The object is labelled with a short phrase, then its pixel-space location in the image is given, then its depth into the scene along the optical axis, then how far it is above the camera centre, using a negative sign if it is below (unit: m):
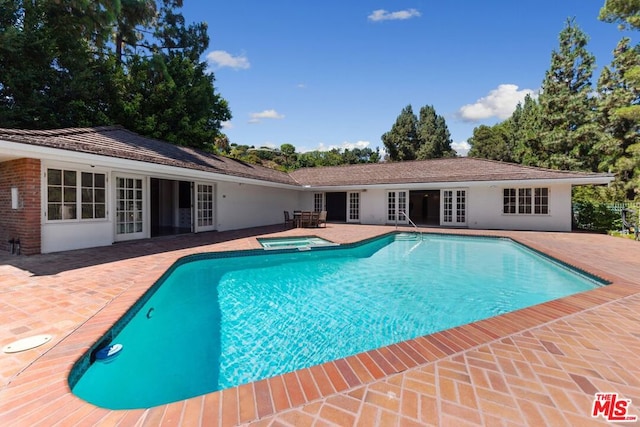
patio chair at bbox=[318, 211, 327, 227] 14.86 -0.35
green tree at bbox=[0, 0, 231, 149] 13.05 +7.94
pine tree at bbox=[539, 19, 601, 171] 21.48 +8.33
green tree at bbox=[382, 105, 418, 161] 38.78 +10.51
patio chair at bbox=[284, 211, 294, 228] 15.35 -0.65
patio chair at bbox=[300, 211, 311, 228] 14.62 -0.44
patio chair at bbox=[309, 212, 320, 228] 14.59 -0.47
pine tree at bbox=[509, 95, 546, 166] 24.02 +6.85
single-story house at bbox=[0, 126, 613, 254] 7.08 +0.85
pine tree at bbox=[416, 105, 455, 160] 36.75 +10.08
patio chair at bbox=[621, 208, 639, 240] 11.81 -0.38
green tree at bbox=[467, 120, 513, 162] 34.66 +9.15
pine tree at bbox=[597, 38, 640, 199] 18.69 +6.14
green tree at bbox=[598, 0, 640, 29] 12.29 +9.12
